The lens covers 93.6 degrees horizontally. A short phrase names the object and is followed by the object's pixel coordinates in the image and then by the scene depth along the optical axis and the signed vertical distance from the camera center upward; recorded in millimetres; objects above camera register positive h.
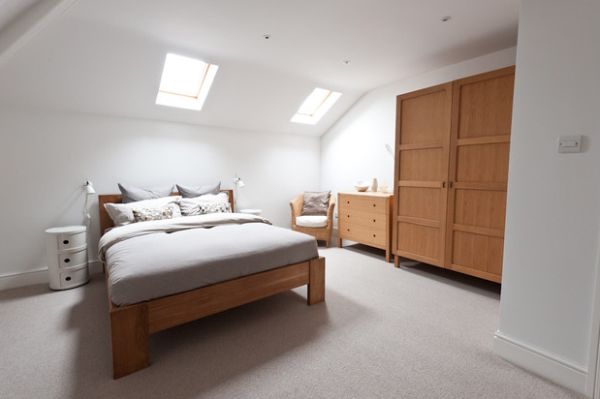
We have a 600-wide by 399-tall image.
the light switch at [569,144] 1439 +214
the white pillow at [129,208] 2939 -288
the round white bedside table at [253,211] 4105 -425
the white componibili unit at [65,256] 2709 -739
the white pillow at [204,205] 3336 -282
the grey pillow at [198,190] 3664 -111
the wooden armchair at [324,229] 4281 -717
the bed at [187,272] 1595 -610
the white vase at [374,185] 4051 -27
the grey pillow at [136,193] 3258 -143
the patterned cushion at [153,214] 2980 -348
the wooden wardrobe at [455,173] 2434 +105
